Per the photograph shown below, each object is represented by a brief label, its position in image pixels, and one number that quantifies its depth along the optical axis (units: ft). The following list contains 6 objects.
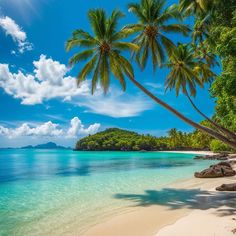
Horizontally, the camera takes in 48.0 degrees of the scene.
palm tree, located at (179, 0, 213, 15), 45.62
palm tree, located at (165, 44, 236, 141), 62.13
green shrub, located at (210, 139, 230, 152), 181.37
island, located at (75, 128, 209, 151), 319.47
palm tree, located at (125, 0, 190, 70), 48.49
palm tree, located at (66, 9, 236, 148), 44.39
